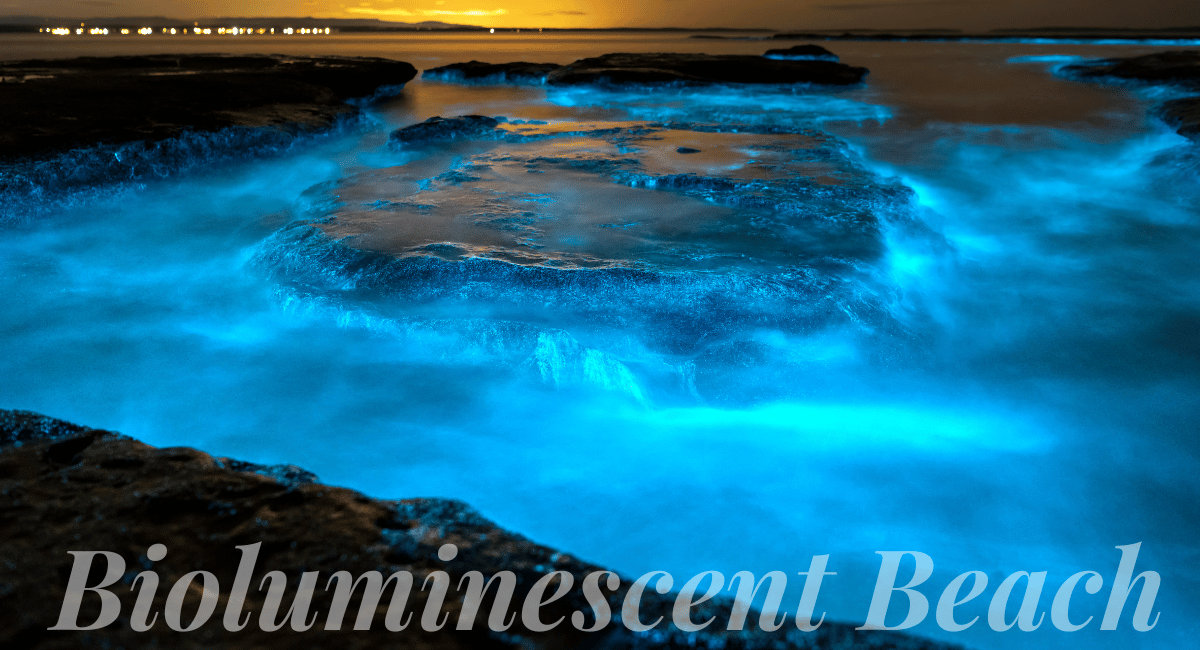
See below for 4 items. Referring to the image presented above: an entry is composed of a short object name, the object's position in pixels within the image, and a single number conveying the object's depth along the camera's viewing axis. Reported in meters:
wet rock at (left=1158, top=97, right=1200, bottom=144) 8.86
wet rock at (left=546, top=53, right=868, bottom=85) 17.25
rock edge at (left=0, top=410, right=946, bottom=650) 1.37
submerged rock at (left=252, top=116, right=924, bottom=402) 3.59
